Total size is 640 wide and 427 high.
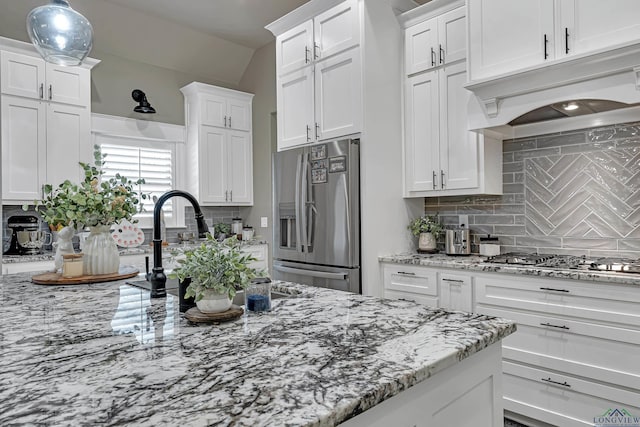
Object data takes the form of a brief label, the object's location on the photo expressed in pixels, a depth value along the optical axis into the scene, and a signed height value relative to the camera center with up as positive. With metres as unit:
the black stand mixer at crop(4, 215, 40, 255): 3.69 -0.07
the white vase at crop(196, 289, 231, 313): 1.24 -0.25
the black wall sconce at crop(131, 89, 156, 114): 4.52 +1.27
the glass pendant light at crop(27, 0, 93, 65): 2.09 +0.97
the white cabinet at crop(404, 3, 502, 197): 2.95 +0.69
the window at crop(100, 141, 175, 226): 4.58 +0.59
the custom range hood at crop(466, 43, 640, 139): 2.16 +0.69
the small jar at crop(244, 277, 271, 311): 1.38 -0.26
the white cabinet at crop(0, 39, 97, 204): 3.53 +0.88
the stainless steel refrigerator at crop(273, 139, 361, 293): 3.08 +0.02
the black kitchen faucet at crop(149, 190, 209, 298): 1.53 -0.10
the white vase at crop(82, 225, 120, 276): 2.09 -0.17
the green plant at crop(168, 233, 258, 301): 1.21 -0.15
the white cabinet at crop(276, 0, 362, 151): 3.17 +1.15
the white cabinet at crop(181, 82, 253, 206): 4.83 +0.88
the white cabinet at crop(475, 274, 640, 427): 2.05 -0.70
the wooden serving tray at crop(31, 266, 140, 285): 1.98 -0.29
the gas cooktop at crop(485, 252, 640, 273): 2.19 -0.28
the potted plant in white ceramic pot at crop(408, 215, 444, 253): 3.27 -0.13
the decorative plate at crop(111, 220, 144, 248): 2.22 -0.09
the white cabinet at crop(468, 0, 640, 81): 2.15 +1.05
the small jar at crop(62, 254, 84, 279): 2.04 -0.23
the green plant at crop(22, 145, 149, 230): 1.93 +0.07
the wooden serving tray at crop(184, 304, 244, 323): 1.23 -0.29
